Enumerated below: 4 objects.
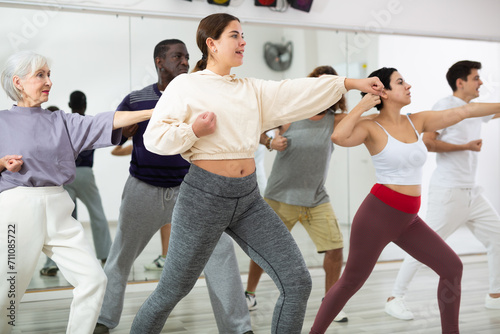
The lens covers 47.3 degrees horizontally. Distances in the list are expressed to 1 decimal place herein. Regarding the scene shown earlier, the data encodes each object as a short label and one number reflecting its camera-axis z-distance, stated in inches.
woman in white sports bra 101.9
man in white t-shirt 143.8
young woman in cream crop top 83.7
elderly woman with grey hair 87.6
